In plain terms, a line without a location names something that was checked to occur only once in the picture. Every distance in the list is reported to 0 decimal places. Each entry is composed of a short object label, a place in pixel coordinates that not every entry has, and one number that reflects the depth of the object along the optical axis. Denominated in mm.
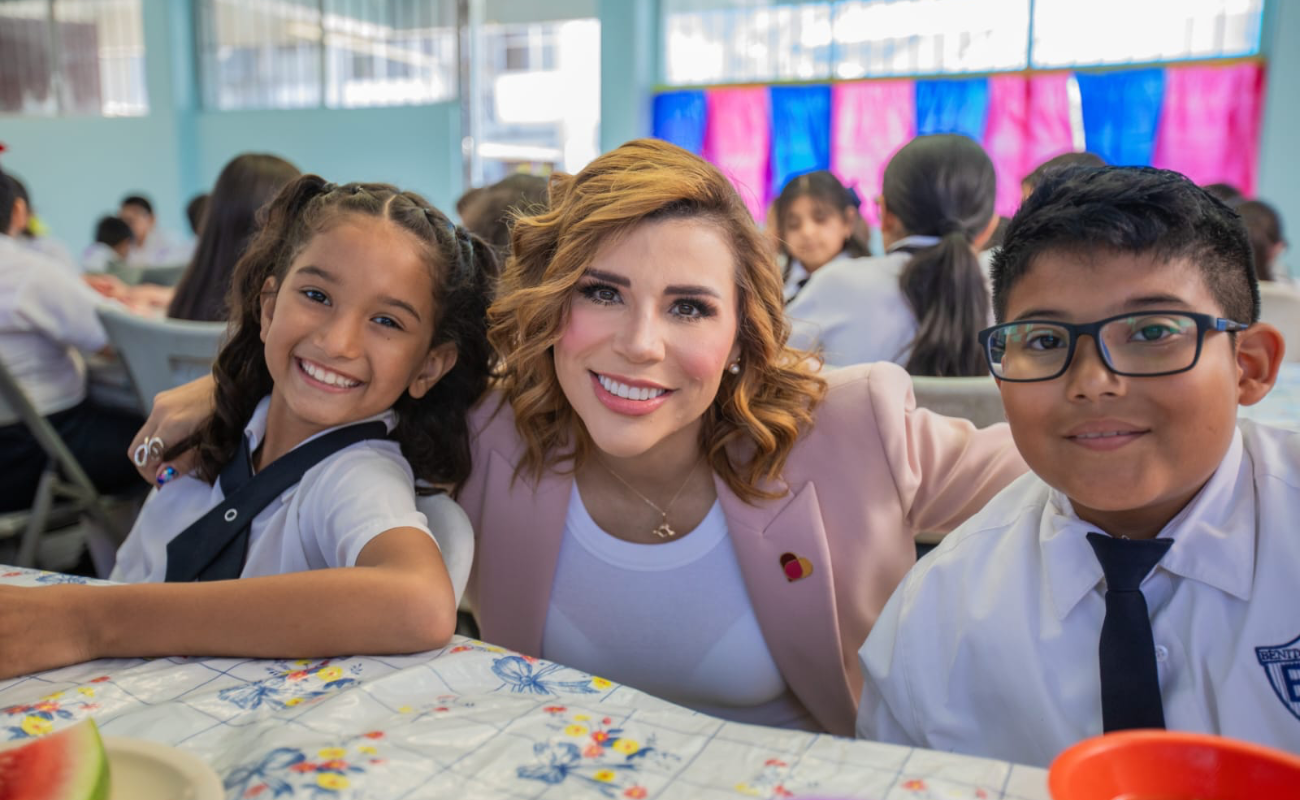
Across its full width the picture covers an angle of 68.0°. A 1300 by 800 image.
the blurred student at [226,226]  2617
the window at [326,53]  9609
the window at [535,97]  9031
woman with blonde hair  1237
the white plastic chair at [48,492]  2105
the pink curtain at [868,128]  7605
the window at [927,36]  6805
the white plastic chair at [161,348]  2125
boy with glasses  856
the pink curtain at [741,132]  8102
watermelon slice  564
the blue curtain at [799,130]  7887
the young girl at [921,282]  2471
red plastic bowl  521
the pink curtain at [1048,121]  7051
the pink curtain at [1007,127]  7148
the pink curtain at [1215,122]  6750
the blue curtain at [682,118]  8320
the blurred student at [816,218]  3828
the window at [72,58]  10688
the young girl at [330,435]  927
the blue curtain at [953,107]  7320
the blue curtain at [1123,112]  6836
